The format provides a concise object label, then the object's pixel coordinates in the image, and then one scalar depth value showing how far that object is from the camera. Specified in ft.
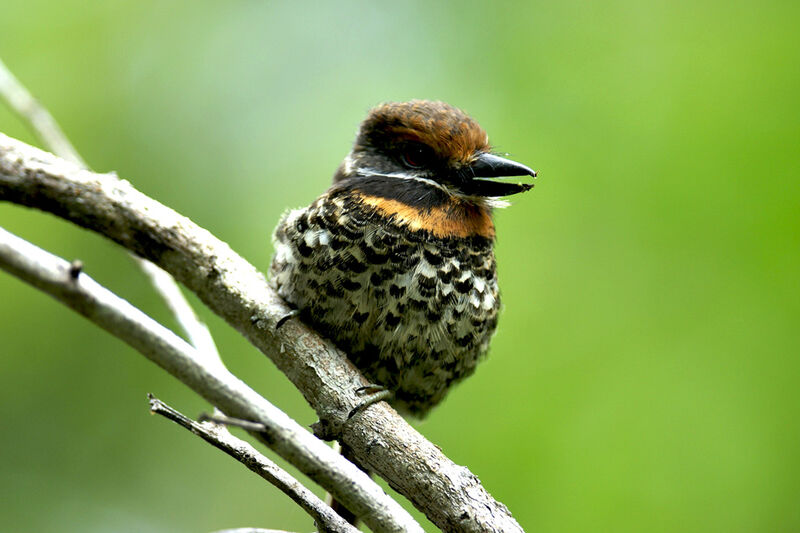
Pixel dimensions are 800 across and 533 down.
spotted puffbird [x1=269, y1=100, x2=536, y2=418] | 13.01
